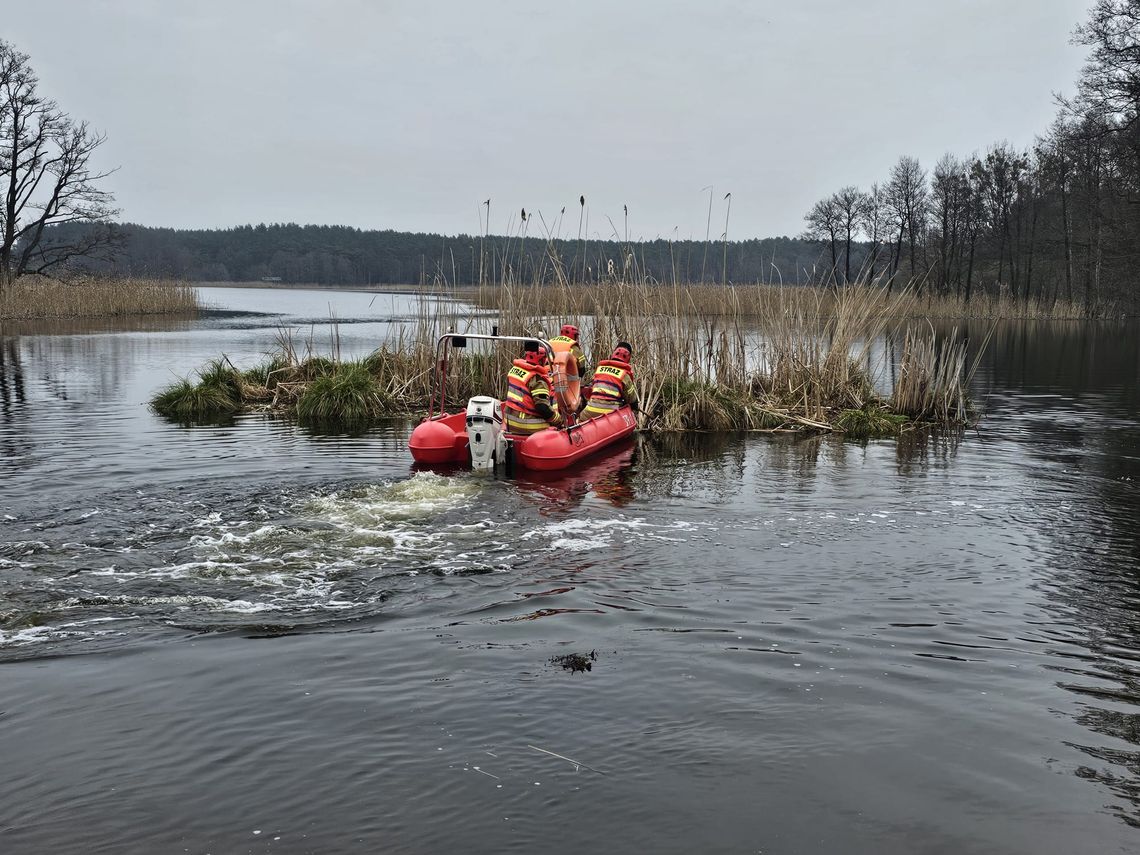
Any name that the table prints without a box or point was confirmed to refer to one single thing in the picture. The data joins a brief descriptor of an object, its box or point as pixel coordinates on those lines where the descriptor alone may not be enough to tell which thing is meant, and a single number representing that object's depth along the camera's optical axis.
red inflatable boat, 11.46
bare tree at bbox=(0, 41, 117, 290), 40.41
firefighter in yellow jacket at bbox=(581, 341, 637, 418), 14.31
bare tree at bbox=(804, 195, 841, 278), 62.19
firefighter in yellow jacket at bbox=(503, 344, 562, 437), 12.50
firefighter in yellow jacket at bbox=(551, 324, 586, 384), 13.59
